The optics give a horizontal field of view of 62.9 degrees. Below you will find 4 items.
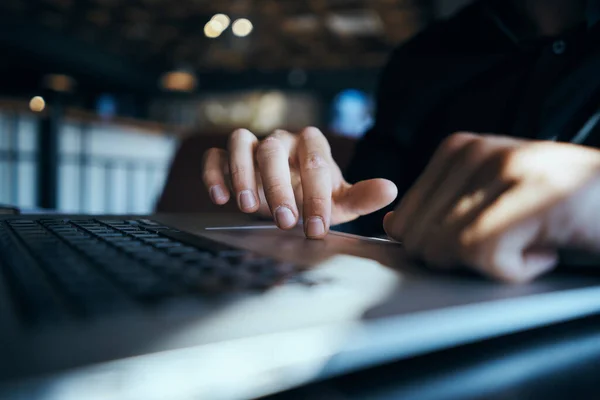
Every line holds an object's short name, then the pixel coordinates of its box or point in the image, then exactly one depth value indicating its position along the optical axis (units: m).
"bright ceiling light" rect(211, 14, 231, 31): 2.62
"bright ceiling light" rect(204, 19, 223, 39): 2.76
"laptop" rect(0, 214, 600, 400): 0.16
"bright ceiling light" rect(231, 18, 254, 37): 2.82
